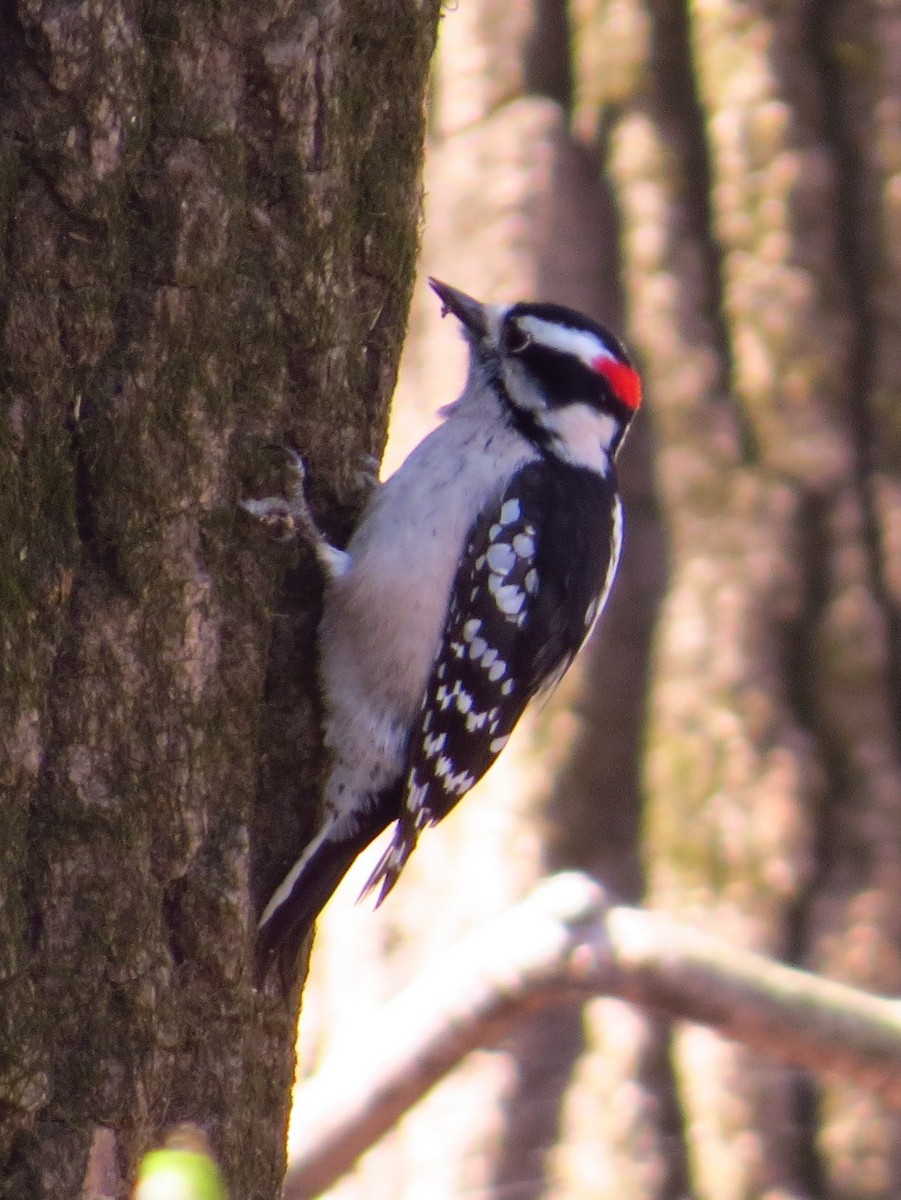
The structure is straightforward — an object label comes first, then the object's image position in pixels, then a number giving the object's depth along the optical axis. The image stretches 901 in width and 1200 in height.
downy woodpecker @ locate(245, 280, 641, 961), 6.07
